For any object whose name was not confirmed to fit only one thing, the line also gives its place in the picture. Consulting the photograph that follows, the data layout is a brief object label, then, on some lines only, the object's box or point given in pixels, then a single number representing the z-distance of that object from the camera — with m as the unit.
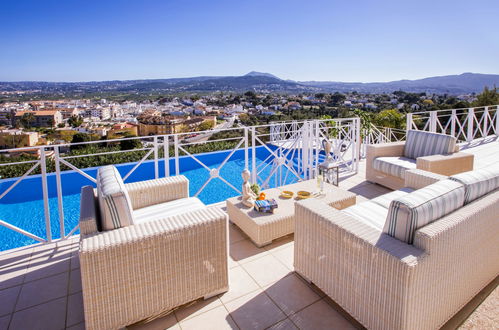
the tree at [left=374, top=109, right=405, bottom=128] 10.70
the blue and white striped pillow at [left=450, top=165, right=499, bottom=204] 1.81
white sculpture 2.93
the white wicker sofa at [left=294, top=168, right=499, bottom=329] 1.49
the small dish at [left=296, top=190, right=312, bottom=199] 3.15
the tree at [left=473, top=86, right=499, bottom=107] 12.75
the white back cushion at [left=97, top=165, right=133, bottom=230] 1.80
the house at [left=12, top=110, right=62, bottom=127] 21.61
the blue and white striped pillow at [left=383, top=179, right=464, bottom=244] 1.57
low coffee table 2.70
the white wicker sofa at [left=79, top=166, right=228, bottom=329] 1.64
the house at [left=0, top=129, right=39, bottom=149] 15.38
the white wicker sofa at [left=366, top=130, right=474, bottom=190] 3.82
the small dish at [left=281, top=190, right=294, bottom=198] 3.17
